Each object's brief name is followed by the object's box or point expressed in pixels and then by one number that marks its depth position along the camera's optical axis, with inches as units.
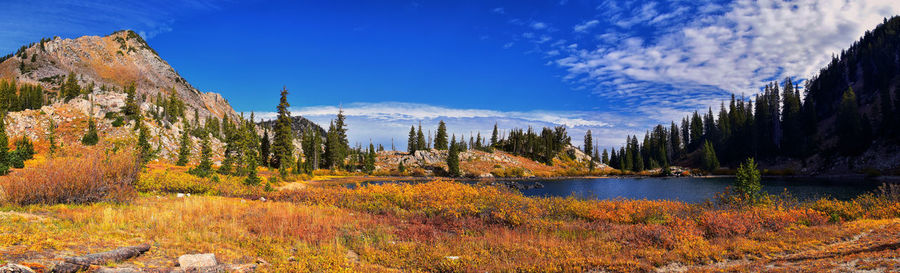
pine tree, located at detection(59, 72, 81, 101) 4941.4
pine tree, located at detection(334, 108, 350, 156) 4008.4
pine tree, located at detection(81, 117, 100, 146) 2719.0
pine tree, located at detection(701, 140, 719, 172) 4881.9
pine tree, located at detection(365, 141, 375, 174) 3858.3
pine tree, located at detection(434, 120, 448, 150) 5128.0
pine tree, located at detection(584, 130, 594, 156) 6633.9
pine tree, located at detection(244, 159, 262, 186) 1586.0
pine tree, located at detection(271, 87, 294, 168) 2770.2
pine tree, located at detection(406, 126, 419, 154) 5398.6
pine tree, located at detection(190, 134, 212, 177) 1643.3
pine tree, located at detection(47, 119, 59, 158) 2781.3
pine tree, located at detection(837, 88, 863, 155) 3794.3
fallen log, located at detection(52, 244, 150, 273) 277.0
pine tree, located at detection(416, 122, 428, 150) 5373.0
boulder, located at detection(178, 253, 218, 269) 323.7
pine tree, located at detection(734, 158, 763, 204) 927.0
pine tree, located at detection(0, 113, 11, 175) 1084.2
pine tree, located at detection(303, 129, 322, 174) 3491.6
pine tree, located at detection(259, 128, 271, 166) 3131.2
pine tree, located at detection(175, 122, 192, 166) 2635.3
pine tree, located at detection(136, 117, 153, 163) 2277.3
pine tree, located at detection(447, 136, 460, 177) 4042.8
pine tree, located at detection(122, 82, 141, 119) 3171.8
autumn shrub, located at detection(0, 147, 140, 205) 564.1
